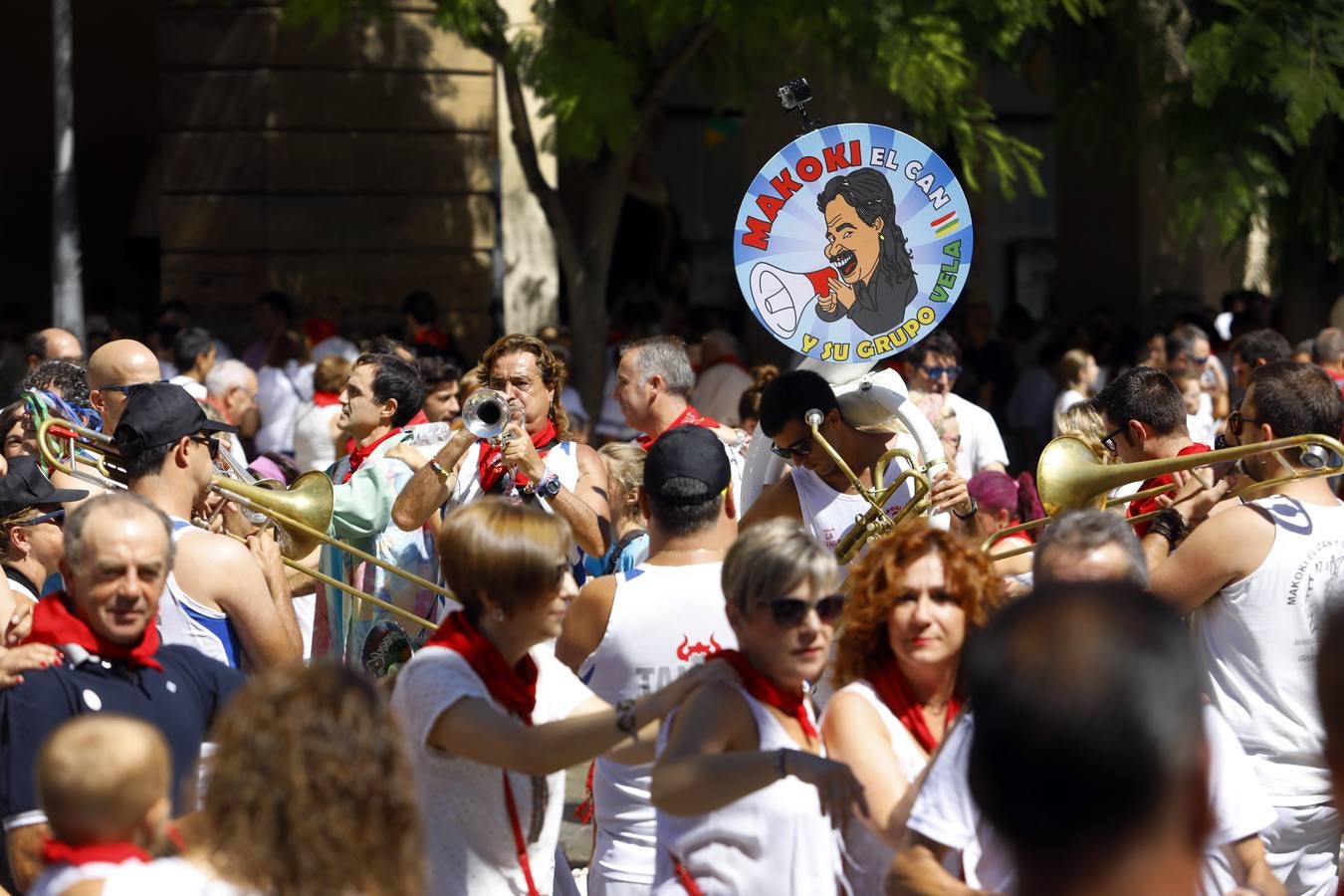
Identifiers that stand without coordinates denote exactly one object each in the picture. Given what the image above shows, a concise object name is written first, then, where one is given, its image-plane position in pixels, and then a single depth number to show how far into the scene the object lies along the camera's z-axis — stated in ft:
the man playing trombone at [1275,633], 27.25
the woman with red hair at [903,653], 21.42
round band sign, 33.47
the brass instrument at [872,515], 31.37
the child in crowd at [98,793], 16.75
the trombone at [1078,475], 29.40
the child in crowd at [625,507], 34.60
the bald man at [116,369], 36.01
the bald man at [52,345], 47.37
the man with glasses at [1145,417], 31.71
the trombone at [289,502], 29.81
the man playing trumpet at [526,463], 34.01
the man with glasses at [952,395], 47.26
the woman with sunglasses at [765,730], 20.75
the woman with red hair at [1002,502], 37.35
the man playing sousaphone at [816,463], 33.19
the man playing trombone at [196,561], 25.88
